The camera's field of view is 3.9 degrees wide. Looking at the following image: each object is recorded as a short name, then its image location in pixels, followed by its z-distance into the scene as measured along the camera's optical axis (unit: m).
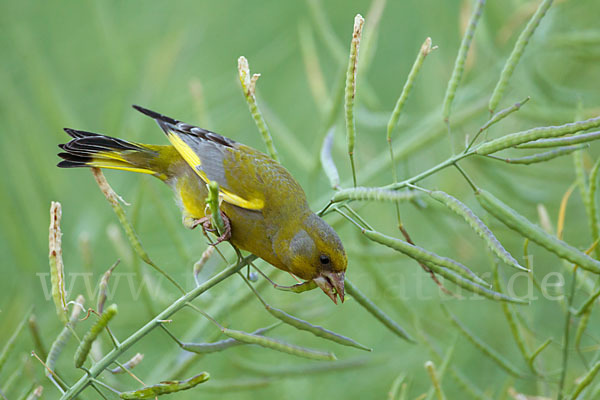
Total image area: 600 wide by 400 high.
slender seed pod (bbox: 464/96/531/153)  4.22
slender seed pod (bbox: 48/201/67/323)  4.19
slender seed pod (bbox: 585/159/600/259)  4.27
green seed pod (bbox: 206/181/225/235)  4.17
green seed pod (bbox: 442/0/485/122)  4.24
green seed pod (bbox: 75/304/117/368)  4.15
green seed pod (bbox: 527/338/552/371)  4.27
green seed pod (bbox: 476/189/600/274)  4.21
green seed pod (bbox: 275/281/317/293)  4.26
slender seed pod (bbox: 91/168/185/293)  4.23
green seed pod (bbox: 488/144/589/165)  4.22
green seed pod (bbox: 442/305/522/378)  4.32
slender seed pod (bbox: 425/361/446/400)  4.25
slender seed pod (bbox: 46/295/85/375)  4.21
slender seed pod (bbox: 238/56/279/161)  4.26
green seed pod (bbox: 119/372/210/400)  4.18
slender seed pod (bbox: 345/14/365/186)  4.22
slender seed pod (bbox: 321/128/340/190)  4.28
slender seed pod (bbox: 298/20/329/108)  4.69
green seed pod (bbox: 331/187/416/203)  4.22
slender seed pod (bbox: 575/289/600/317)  4.27
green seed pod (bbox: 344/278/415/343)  4.25
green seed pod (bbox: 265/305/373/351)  4.22
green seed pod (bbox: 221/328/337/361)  4.21
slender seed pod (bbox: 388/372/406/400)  4.29
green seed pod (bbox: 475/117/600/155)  4.19
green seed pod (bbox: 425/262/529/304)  4.22
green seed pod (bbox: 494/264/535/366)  4.31
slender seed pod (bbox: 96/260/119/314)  4.22
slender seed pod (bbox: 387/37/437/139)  4.23
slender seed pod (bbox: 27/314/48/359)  4.22
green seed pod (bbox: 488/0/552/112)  4.24
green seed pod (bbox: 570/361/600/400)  4.25
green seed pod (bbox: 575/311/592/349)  4.29
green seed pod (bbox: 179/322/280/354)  4.23
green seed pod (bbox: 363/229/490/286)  4.21
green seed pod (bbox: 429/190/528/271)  4.18
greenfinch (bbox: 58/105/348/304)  4.32
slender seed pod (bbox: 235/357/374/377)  4.40
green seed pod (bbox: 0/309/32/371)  4.23
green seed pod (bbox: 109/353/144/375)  4.20
